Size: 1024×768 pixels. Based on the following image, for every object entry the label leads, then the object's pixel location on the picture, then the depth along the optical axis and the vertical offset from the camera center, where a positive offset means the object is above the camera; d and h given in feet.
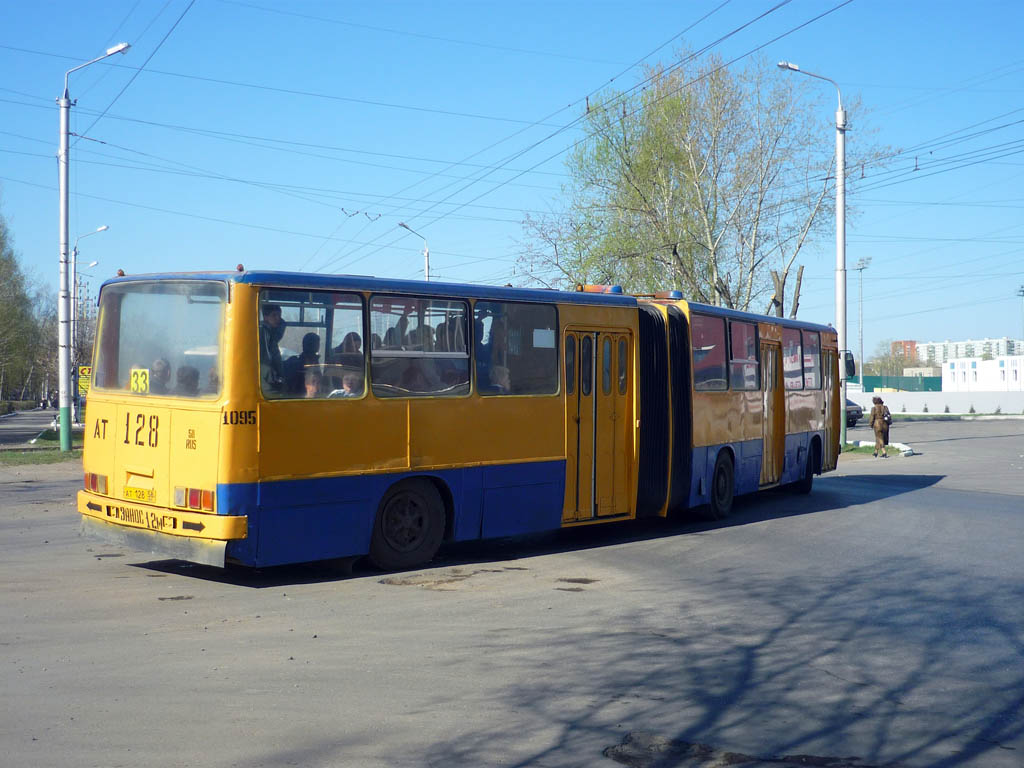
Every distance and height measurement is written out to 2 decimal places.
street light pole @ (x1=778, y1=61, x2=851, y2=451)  103.76 +16.63
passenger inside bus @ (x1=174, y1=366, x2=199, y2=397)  32.04 +0.17
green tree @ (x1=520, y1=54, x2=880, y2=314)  131.54 +23.17
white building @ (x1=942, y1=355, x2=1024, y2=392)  419.72 +4.48
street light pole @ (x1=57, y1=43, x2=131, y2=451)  88.43 +7.21
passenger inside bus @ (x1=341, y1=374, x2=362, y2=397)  33.91 +0.05
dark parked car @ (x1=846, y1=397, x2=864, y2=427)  175.52 -4.37
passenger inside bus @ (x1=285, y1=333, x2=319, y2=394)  32.40 +0.72
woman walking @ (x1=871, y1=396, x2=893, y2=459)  105.60 -3.40
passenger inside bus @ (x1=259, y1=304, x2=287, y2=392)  31.78 +1.12
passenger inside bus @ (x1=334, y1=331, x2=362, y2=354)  33.96 +1.34
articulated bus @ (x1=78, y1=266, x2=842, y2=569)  31.45 -0.93
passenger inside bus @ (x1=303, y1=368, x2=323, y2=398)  32.86 +0.17
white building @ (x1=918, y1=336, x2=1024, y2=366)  595.06 +21.34
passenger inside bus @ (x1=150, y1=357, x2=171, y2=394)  33.04 +0.36
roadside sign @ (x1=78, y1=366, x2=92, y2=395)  66.74 +0.60
